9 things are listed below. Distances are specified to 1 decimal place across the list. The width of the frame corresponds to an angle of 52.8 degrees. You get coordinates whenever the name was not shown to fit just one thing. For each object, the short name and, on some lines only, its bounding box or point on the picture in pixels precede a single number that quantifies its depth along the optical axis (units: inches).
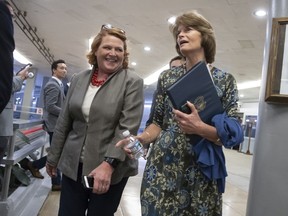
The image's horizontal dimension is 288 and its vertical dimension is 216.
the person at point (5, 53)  41.9
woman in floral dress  49.3
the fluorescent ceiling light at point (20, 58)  519.7
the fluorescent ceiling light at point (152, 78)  518.1
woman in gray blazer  62.5
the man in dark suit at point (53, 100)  152.4
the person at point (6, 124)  91.2
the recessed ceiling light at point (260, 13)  218.7
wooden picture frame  62.8
